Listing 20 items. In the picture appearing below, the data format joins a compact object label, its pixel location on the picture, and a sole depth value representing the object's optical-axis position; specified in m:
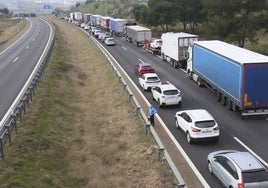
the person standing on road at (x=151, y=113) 24.35
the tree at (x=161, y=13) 80.00
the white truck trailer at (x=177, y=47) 46.22
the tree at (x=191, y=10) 78.81
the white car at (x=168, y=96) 29.75
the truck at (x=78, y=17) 152.68
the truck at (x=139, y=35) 71.31
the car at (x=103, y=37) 79.15
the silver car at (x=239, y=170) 15.40
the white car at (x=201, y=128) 22.06
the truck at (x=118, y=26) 92.31
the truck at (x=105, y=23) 105.05
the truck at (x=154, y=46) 60.19
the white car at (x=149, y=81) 35.57
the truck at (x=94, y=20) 121.84
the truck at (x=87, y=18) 142.12
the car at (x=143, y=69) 42.38
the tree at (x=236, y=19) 52.31
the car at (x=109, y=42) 74.06
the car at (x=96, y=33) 89.44
